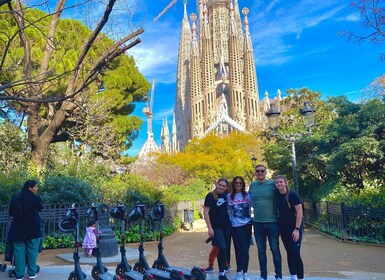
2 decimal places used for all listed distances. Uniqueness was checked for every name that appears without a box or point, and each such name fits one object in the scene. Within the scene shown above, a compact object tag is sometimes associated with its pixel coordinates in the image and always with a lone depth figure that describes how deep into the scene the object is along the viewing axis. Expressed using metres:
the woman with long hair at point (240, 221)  4.96
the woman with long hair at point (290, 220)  4.60
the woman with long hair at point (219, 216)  5.07
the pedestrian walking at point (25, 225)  5.13
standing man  4.73
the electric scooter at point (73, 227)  4.62
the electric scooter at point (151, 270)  4.63
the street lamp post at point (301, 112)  10.78
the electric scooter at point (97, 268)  4.74
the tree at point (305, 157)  15.46
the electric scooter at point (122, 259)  4.90
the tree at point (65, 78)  8.26
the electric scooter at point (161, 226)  5.51
